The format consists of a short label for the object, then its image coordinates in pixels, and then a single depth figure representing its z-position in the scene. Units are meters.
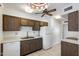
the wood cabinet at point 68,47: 1.32
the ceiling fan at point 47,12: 1.66
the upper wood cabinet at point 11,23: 1.58
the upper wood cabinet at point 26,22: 1.95
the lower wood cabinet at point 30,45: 1.74
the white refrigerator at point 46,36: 2.20
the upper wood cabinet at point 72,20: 1.32
